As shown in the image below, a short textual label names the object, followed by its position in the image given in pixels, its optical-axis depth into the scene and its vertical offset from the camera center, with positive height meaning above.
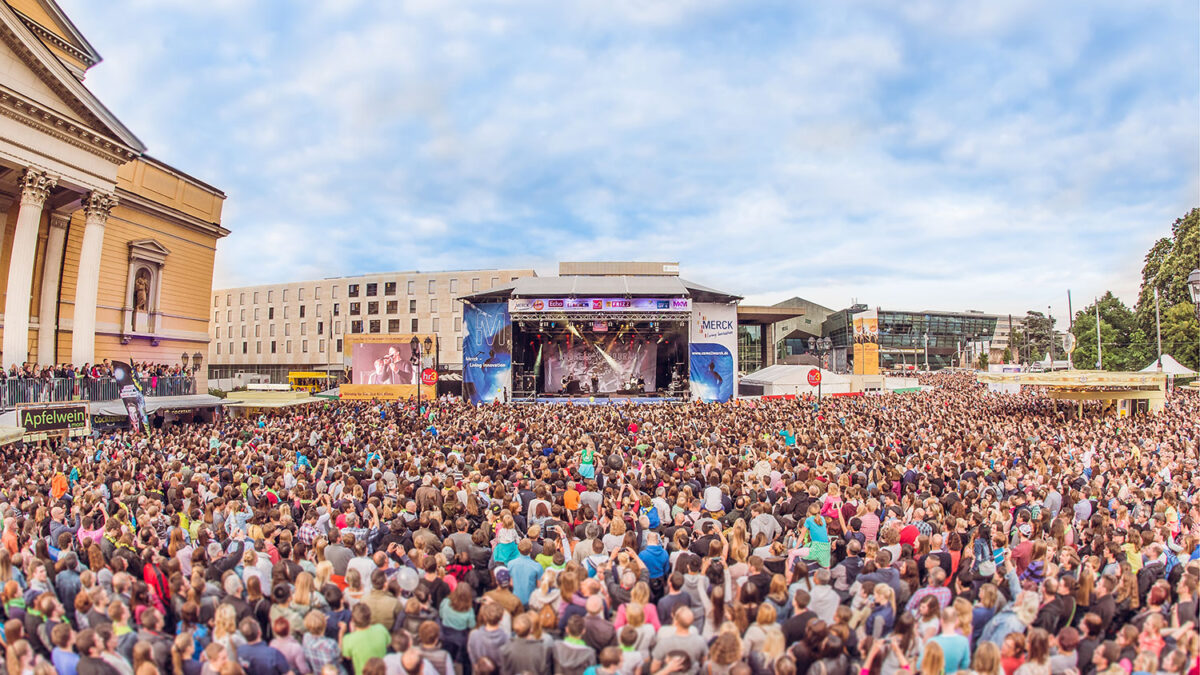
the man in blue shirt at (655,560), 6.19 -1.77
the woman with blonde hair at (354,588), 5.02 -1.71
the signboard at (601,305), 29.69 +3.87
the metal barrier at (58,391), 17.52 -0.36
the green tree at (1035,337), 86.06 +7.59
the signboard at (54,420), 15.45 -1.07
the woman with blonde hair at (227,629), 4.33 -1.77
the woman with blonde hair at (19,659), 3.97 -1.83
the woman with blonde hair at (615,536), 6.38 -1.59
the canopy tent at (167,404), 19.41 -0.87
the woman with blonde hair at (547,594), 4.98 -1.74
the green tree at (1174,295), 38.59 +7.11
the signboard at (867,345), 38.94 +2.66
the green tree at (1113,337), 42.03 +4.15
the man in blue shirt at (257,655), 4.23 -1.90
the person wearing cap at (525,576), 5.67 -1.79
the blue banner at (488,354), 32.28 +1.54
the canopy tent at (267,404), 25.16 -0.95
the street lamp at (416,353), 28.03 +1.34
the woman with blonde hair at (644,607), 4.64 -1.69
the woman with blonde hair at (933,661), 3.92 -1.76
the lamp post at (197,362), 29.52 +0.88
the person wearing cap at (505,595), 4.73 -1.70
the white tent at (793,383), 34.84 +0.19
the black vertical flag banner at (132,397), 18.20 -0.52
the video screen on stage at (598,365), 35.81 +1.13
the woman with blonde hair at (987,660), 3.65 -1.63
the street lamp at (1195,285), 13.01 +2.26
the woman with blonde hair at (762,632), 4.20 -1.70
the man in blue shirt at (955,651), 4.14 -1.79
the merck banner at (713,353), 32.47 +1.73
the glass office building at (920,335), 92.69 +8.16
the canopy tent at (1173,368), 32.00 +1.16
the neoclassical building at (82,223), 18.92 +6.12
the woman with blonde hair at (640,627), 4.25 -1.69
